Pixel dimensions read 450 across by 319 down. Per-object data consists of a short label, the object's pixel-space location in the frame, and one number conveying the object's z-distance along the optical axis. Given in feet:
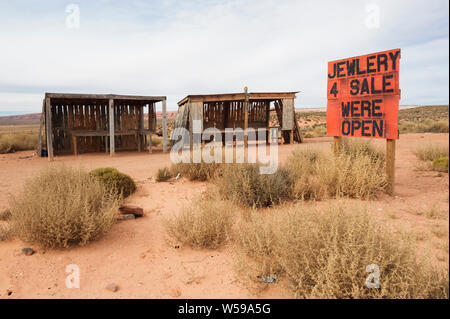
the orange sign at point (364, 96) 17.11
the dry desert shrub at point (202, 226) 11.68
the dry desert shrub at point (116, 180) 18.71
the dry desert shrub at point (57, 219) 11.29
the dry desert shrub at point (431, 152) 23.95
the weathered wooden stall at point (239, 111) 44.52
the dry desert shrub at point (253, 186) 15.88
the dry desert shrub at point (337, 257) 6.95
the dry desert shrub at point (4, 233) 12.59
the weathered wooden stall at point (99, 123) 41.91
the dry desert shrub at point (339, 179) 16.39
